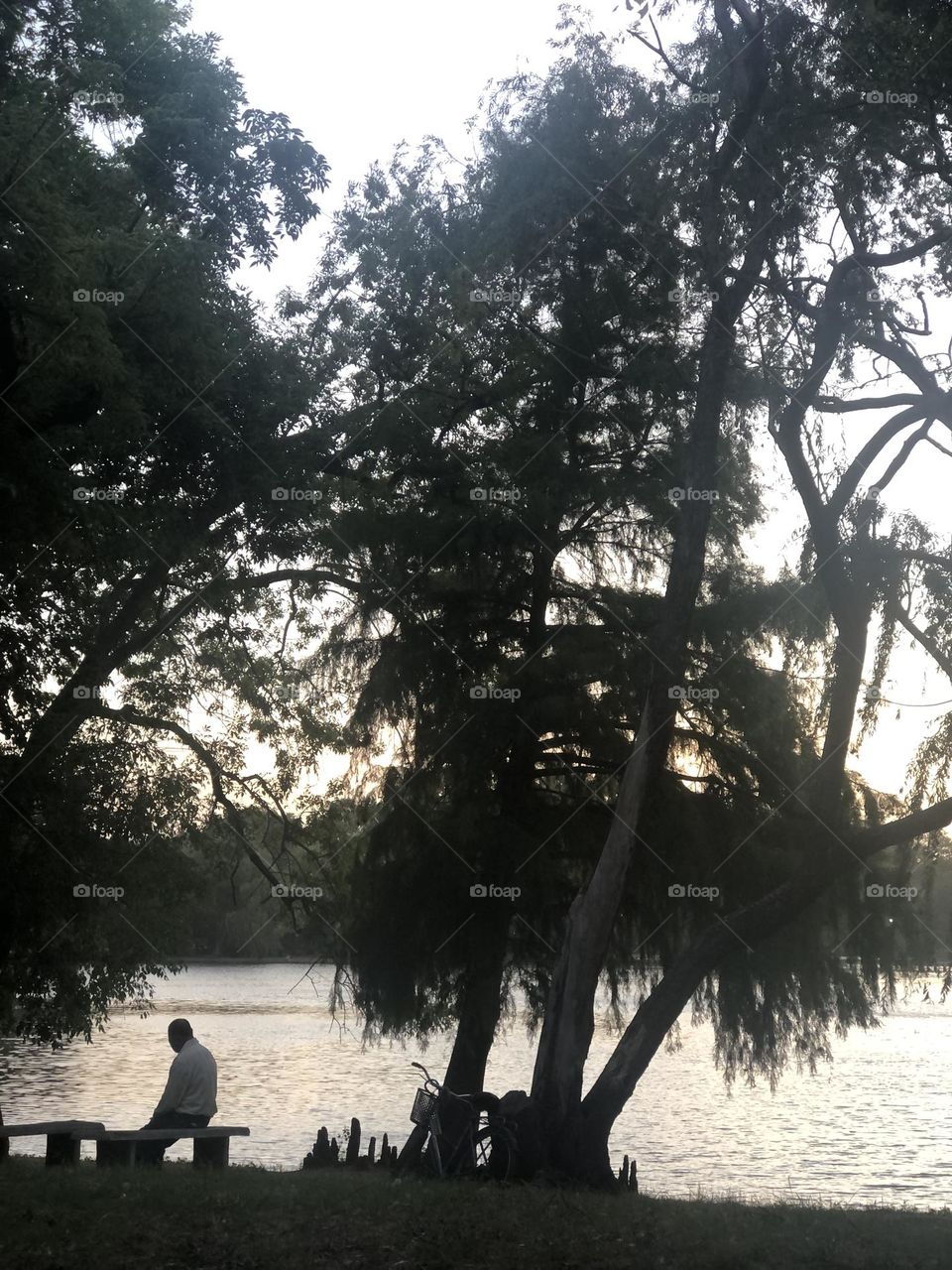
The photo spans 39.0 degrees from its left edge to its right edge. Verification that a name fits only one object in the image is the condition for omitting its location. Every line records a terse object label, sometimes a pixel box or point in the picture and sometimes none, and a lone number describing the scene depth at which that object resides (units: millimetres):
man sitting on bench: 11375
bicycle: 11289
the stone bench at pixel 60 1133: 11789
